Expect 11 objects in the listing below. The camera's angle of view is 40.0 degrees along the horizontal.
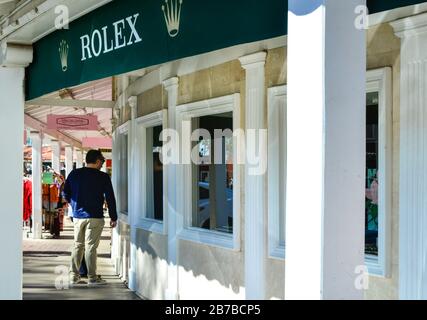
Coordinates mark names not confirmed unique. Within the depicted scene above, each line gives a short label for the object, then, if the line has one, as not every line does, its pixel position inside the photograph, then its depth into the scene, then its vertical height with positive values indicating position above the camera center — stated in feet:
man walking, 25.40 -1.68
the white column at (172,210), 20.22 -1.67
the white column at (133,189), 25.39 -1.17
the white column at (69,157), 80.36 +0.89
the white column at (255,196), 15.47 -0.91
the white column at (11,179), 15.17 -0.42
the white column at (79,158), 105.73 +0.96
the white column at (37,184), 44.91 -1.60
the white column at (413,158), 10.66 +0.06
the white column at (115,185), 31.59 -1.28
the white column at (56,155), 66.54 +0.96
